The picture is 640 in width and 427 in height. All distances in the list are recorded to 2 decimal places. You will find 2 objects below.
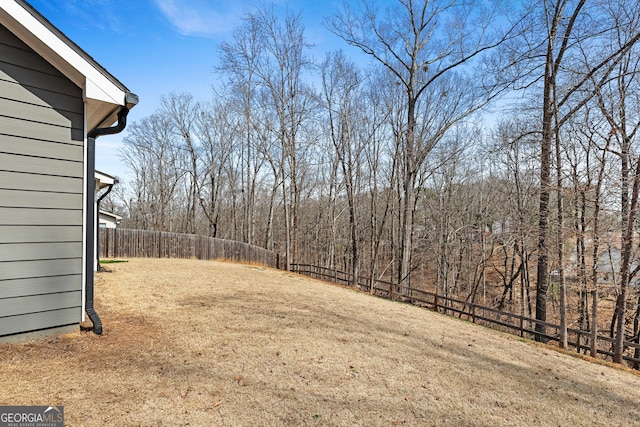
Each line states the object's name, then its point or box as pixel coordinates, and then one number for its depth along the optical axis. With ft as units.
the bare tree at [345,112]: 56.65
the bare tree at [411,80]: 40.78
